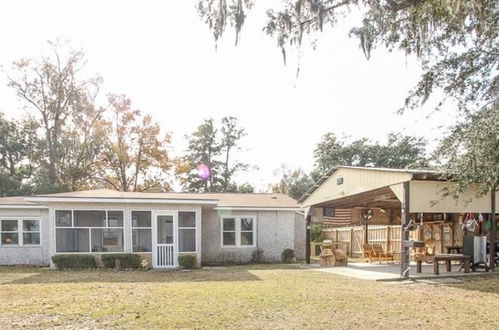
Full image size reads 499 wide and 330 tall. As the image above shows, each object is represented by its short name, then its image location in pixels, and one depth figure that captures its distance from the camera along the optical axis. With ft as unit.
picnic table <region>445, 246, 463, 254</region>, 51.47
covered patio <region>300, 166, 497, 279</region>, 38.55
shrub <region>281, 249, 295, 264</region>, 63.56
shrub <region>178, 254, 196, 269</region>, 52.26
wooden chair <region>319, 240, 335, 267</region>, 53.83
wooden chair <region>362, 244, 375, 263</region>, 56.15
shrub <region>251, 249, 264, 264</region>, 62.87
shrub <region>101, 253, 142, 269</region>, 51.26
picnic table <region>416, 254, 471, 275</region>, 39.23
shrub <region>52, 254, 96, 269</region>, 50.55
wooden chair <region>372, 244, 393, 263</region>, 55.67
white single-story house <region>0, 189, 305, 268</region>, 53.01
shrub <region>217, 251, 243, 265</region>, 62.75
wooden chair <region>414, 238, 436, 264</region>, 54.65
